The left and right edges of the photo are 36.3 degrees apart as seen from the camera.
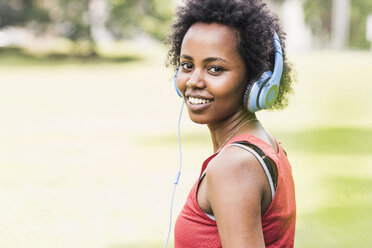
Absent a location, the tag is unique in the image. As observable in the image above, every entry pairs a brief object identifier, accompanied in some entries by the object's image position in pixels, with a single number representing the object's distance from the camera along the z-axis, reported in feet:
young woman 6.02
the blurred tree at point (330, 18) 194.03
